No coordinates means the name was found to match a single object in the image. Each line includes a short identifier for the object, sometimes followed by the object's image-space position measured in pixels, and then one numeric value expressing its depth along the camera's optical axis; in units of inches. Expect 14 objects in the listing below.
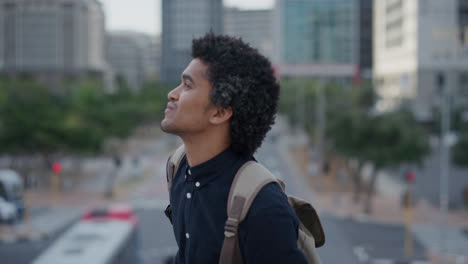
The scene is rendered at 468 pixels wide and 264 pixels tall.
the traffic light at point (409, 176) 774.3
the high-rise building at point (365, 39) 3895.2
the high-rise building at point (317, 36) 3545.8
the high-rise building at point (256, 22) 5551.2
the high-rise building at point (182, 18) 2507.4
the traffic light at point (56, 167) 955.0
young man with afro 88.4
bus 410.3
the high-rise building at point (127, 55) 5748.0
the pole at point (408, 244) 758.0
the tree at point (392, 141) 980.6
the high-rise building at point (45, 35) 3521.2
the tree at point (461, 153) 1064.2
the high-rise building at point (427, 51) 1852.9
